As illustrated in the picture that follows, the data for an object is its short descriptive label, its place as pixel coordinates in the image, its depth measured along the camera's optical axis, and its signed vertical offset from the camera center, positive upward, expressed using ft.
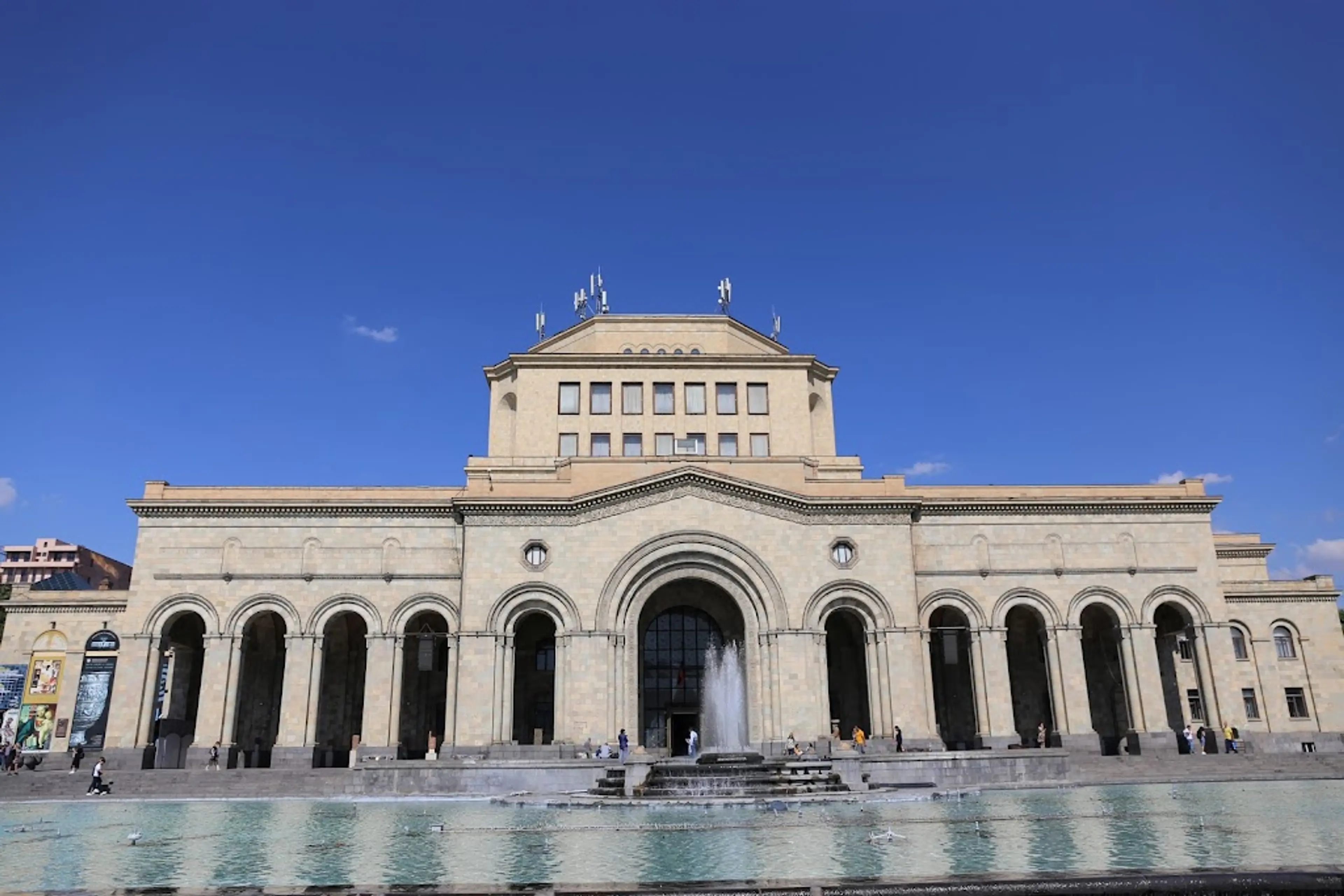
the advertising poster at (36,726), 136.15 +1.03
